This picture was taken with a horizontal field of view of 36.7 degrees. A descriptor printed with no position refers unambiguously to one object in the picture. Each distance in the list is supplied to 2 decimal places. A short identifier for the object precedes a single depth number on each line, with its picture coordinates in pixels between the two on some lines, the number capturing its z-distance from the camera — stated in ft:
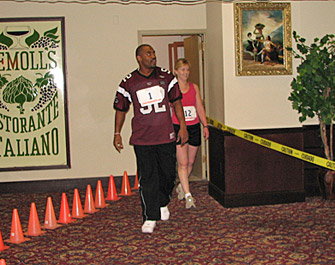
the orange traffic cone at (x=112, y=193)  19.35
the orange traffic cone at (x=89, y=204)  17.34
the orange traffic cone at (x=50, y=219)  15.47
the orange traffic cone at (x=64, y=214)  16.02
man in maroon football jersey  14.43
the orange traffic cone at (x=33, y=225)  14.73
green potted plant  16.99
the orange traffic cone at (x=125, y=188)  20.40
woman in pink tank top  17.31
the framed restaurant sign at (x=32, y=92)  21.74
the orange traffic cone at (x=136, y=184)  21.90
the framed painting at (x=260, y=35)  17.66
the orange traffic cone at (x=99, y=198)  18.17
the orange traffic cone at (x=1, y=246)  13.32
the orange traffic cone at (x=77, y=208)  16.66
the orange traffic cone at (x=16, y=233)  14.08
